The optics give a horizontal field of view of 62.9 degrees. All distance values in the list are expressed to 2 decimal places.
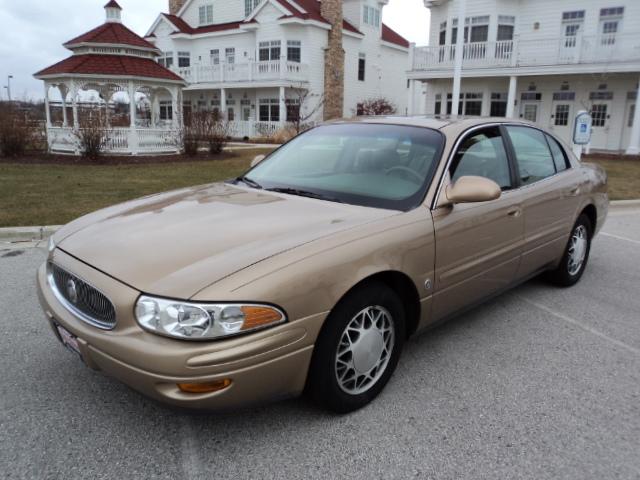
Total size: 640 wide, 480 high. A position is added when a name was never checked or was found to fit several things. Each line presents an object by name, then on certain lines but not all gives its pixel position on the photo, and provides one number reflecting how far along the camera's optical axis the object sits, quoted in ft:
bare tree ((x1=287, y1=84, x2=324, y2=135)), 92.73
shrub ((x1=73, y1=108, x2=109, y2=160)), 50.24
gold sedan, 7.36
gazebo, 57.36
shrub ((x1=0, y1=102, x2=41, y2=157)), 50.62
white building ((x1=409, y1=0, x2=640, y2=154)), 68.85
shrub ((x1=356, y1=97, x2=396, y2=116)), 98.22
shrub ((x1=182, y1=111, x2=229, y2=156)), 57.16
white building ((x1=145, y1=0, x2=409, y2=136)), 95.91
